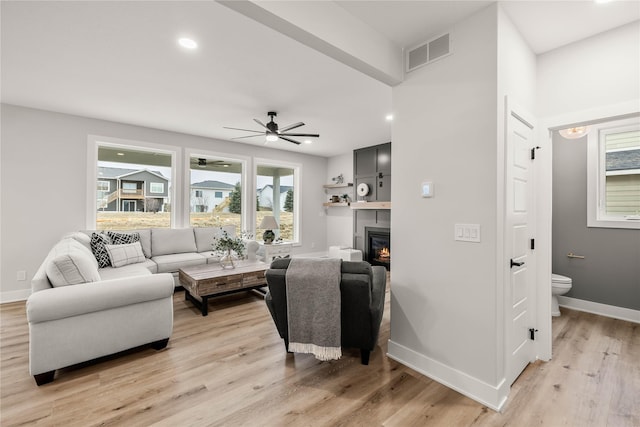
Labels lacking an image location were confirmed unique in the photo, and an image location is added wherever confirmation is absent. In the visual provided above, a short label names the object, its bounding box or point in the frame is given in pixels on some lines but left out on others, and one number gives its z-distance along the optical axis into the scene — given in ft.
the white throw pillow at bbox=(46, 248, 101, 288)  7.33
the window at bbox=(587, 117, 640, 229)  10.90
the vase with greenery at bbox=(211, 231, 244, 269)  13.12
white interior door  6.41
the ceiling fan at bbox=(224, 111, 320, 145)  13.14
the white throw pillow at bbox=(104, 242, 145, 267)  12.69
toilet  11.03
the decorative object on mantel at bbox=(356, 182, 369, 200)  20.68
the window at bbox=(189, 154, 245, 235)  18.19
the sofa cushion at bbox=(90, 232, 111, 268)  12.46
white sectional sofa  6.73
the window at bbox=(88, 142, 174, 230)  15.26
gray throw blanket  6.92
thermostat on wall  7.08
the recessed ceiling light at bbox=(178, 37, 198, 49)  7.77
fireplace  19.81
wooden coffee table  11.17
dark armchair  6.80
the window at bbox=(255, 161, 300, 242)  21.57
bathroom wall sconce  10.30
